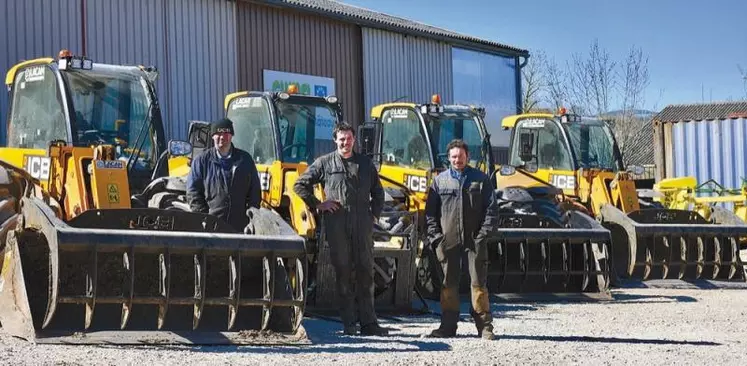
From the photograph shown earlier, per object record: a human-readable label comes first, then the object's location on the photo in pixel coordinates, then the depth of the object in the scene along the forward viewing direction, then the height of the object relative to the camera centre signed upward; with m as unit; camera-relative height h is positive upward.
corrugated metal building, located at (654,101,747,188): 23.59 +0.69
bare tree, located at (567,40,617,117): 32.94 +2.47
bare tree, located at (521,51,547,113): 37.34 +3.19
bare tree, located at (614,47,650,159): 32.31 +1.72
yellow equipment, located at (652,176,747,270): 17.61 -0.30
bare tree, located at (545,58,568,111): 34.47 +2.70
